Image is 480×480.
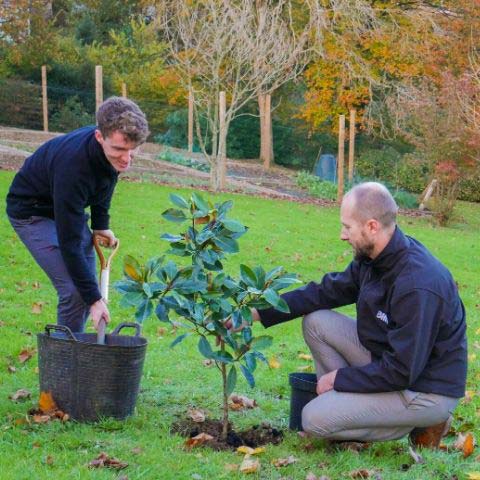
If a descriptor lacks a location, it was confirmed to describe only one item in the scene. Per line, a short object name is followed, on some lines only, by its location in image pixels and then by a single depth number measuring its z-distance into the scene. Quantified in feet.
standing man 14.49
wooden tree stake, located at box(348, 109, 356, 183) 69.95
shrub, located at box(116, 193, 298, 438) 13.41
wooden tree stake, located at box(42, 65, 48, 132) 82.95
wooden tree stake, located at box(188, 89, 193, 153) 82.35
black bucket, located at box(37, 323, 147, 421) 14.64
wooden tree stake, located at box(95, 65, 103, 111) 57.35
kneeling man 13.00
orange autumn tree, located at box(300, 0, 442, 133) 88.58
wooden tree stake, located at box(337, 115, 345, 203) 63.46
